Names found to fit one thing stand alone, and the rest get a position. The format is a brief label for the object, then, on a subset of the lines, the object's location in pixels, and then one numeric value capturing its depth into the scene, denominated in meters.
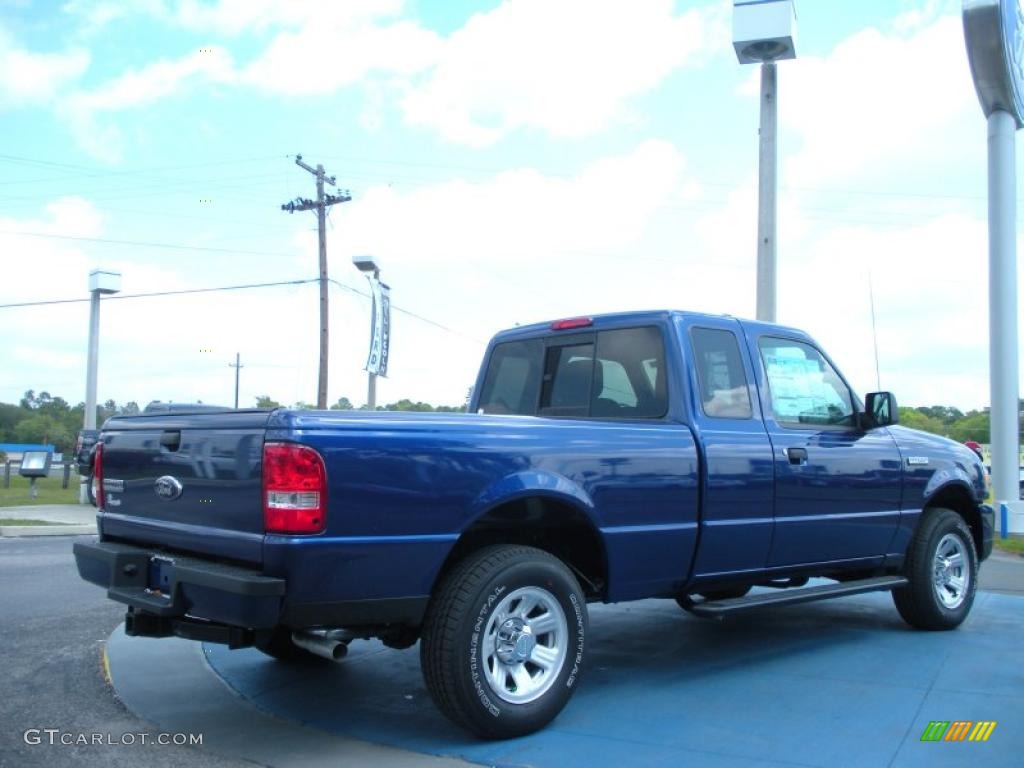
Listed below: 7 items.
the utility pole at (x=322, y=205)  28.88
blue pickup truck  3.84
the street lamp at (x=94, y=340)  20.91
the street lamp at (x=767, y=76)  13.55
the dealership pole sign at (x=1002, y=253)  14.20
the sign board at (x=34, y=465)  21.38
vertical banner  23.47
